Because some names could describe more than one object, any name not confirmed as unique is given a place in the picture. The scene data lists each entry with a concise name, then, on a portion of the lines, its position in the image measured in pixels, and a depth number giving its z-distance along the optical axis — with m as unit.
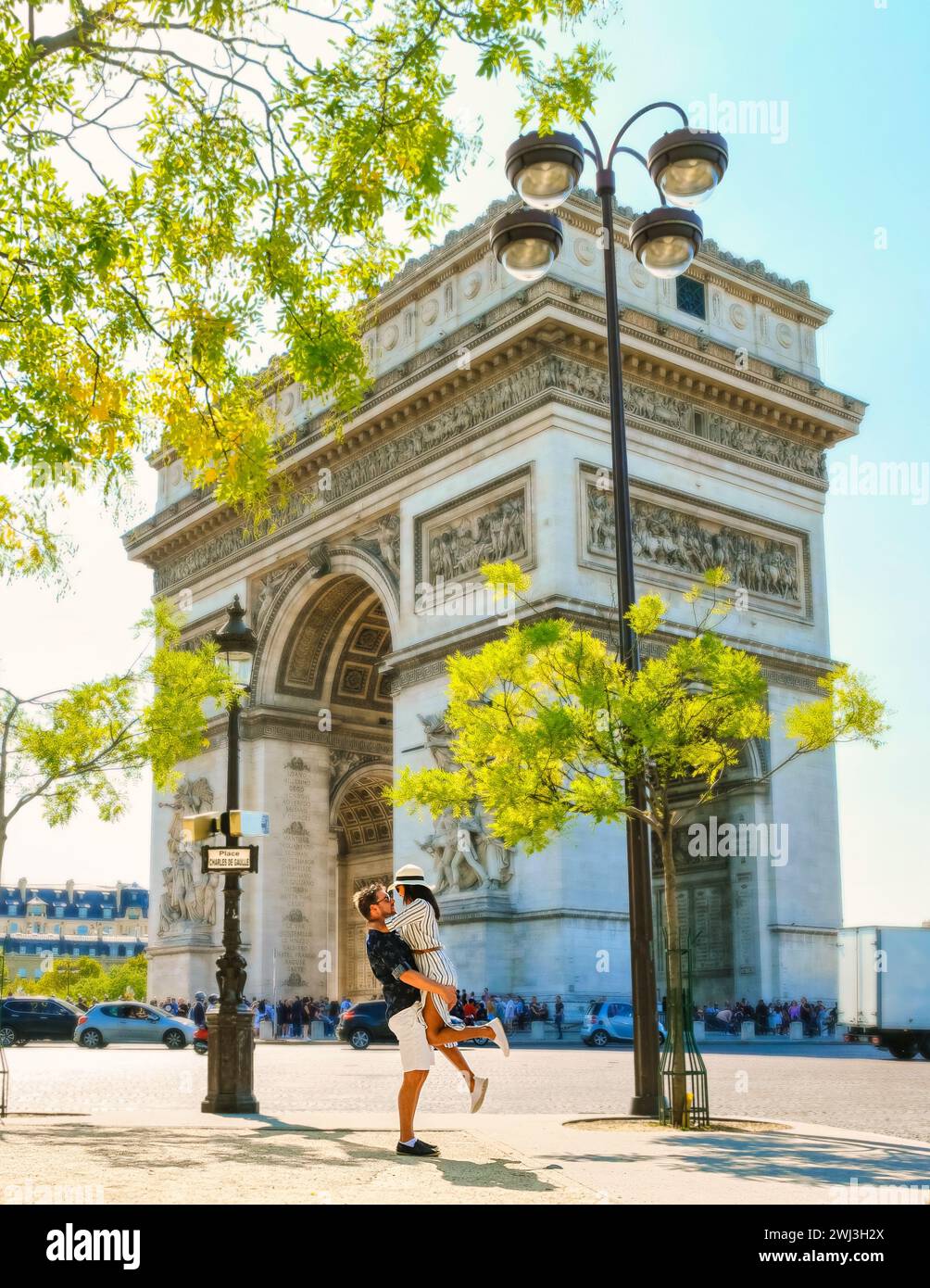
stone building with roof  134.25
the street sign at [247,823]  13.52
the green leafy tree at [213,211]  11.81
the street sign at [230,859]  13.31
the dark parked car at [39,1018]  38.25
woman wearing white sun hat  8.56
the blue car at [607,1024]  28.20
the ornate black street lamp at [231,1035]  13.08
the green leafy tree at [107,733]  22.52
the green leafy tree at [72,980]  108.62
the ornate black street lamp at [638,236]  12.51
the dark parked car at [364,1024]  31.56
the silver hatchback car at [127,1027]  35.00
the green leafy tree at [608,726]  12.70
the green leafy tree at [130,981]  107.62
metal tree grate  11.26
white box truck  27.25
